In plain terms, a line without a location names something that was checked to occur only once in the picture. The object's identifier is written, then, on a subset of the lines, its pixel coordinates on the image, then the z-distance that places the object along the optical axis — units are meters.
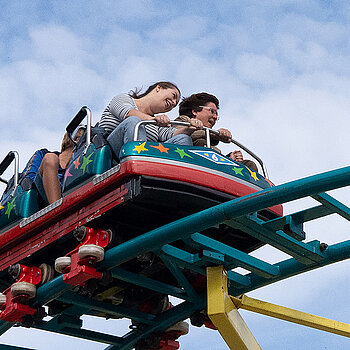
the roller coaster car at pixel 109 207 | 8.92
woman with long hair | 9.39
